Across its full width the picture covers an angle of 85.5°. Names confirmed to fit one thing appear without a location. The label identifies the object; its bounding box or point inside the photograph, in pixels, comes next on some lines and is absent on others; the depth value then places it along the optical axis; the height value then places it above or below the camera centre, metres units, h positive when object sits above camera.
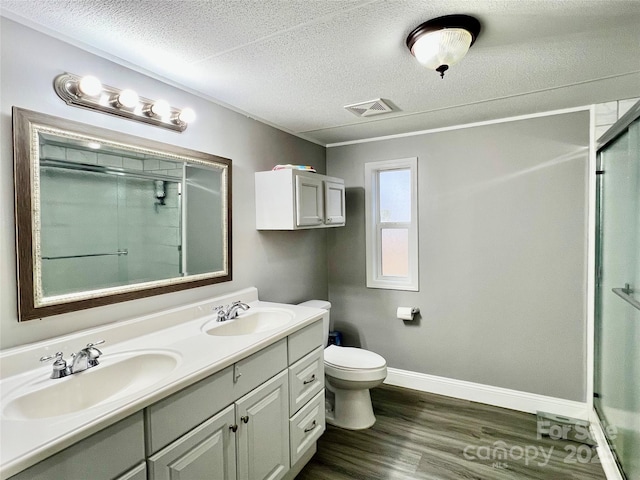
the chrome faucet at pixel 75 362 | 1.27 -0.48
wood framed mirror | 1.34 +0.09
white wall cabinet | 2.39 +0.25
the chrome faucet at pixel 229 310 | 1.99 -0.45
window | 3.04 +0.07
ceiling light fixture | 1.34 +0.78
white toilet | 2.39 -1.05
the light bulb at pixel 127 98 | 1.60 +0.64
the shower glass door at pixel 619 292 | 1.72 -0.34
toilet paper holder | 2.96 -0.68
